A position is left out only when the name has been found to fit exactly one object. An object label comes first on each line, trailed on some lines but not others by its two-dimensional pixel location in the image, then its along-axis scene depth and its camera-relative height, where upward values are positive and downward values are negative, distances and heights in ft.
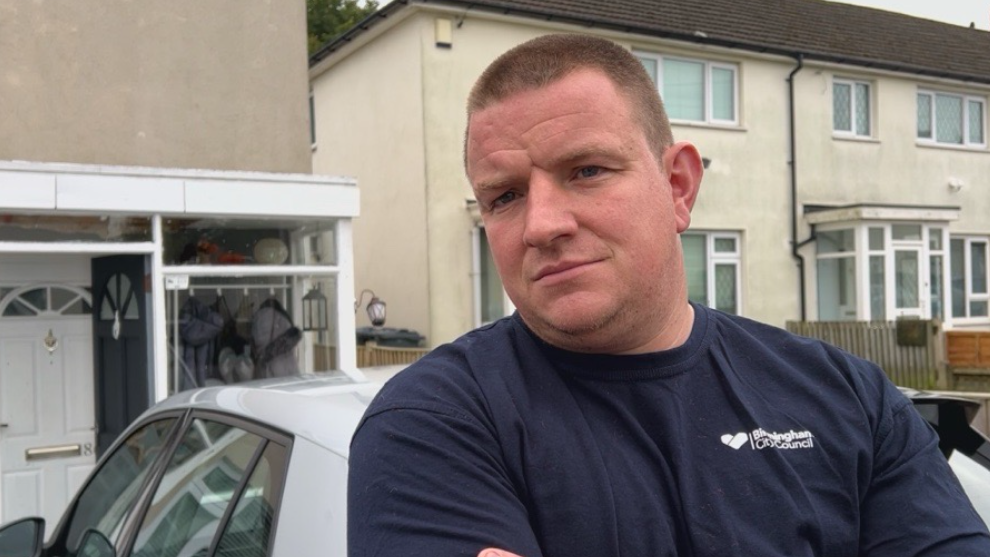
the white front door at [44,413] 27.43 -3.85
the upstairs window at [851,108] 62.58 +9.91
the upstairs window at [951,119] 66.54 +9.75
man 4.53 -0.73
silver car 7.71 -1.89
